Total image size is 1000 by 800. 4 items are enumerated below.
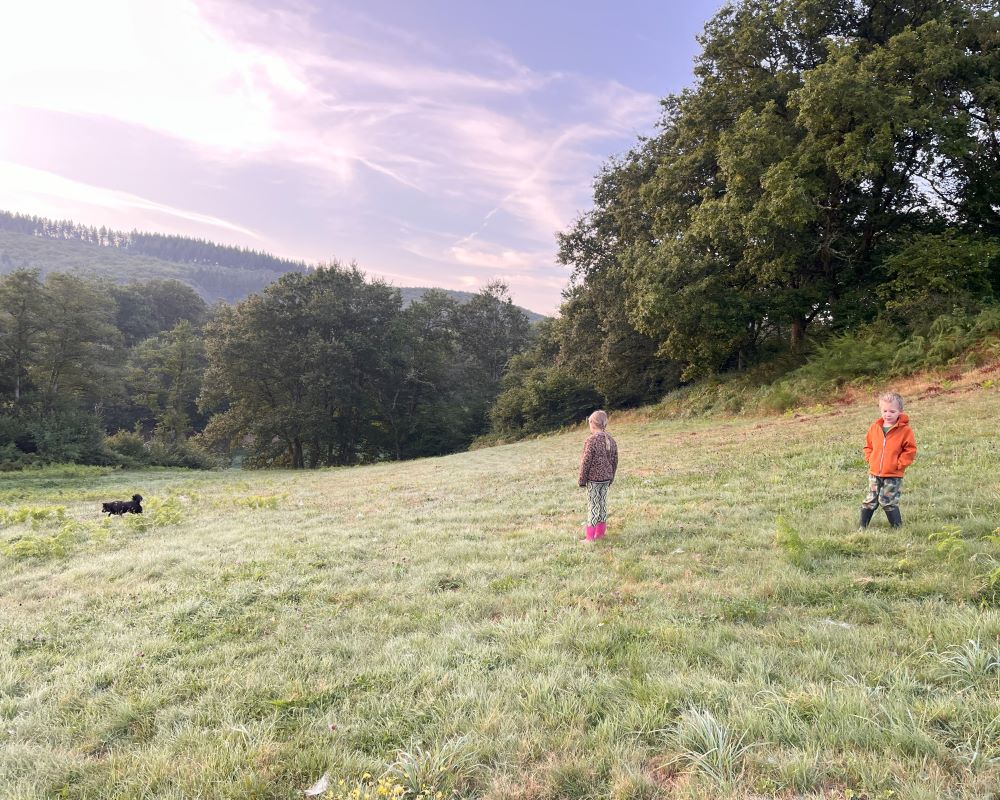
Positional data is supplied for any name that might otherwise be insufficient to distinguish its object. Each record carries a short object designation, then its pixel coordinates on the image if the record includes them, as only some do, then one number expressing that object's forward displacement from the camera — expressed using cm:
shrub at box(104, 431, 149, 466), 3297
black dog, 1151
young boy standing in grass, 614
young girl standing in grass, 699
